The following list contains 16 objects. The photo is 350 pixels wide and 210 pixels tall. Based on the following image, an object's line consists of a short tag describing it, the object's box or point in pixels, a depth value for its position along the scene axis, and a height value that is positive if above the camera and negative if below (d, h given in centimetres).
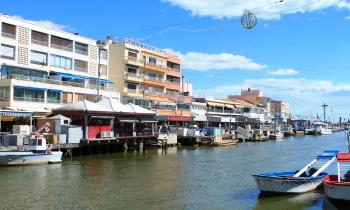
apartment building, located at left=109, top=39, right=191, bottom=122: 8412 +1040
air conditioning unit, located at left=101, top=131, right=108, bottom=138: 5664 -4
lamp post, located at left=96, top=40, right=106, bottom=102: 6627 +897
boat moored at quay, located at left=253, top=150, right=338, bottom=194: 2595 -258
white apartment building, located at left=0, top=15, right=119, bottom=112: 5916 +927
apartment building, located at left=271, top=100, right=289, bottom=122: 17014 +934
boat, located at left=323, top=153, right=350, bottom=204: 2284 -264
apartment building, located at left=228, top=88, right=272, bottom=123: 14725 +1086
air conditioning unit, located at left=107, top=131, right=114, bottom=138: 5747 -4
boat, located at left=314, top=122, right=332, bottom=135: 14923 +147
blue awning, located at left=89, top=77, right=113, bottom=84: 7670 +846
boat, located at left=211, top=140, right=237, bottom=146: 7831 -145
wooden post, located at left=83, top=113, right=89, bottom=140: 5396 +64
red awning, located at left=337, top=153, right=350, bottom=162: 2527 -121
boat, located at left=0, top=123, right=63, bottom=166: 3966 -181
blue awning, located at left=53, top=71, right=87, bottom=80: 6800 +837
